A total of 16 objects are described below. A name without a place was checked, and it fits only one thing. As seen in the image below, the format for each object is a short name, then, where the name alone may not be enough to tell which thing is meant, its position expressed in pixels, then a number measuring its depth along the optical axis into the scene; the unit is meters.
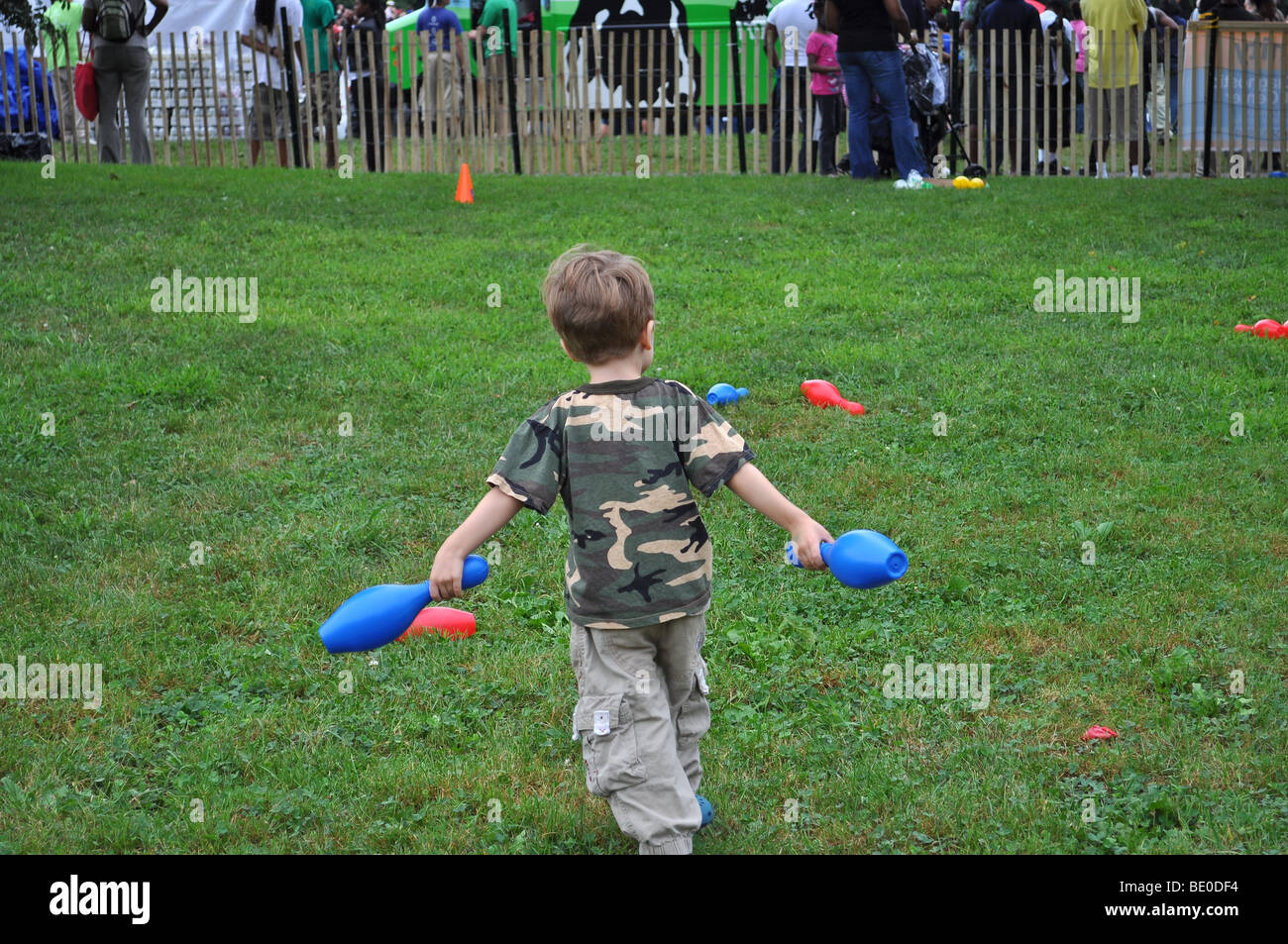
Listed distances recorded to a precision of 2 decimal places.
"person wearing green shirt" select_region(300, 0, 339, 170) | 15.79
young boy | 3.15
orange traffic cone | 12.70
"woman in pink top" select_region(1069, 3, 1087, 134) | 15.56
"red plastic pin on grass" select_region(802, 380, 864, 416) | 6.91
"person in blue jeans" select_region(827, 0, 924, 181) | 12.83
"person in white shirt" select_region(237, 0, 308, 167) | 15.94
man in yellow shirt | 14.24
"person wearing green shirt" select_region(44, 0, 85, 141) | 16.30
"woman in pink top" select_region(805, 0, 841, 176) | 14.53
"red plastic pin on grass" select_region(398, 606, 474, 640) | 4.71
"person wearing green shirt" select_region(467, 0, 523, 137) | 15.31
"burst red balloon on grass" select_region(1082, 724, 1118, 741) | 3.88
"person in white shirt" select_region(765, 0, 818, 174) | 15.03
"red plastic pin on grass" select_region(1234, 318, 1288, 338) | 7.90
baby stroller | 13.94
